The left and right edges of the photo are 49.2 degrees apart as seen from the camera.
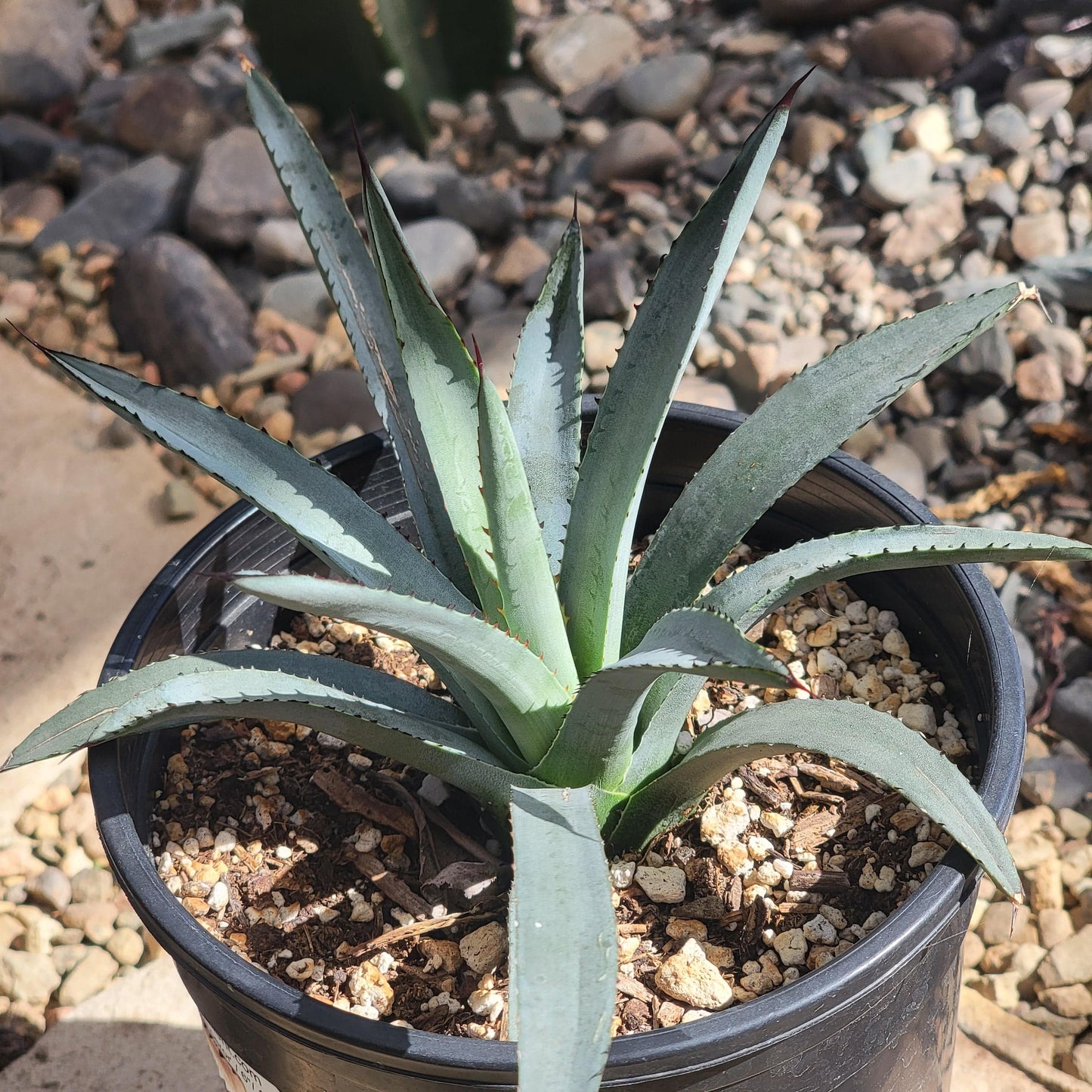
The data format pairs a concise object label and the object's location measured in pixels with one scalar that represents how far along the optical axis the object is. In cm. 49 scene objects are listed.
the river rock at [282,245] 267
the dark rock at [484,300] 248
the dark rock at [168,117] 303
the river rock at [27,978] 165
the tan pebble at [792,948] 102
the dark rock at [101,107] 319
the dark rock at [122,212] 282
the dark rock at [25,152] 312
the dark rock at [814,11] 287
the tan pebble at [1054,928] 159
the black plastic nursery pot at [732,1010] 82
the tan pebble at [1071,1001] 152
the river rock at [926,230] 236
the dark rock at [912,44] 268
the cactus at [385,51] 282
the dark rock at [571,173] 275
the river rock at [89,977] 166
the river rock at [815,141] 258
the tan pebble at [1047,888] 162
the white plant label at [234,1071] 102
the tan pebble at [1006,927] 160
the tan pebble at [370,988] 102
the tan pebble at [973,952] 160
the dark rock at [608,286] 234
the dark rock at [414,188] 271
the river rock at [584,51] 297
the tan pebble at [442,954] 106
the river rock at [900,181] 244
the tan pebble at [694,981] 99
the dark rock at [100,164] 302
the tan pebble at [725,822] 113
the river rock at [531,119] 284
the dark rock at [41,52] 332
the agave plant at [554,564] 83
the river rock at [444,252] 252
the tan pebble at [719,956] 103
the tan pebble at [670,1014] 98
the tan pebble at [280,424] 235
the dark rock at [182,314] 251
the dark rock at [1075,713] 176
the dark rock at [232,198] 273
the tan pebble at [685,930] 106
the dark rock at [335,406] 234
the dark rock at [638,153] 266
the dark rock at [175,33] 347
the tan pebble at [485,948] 105
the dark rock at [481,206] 263
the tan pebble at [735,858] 110
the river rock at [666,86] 278
